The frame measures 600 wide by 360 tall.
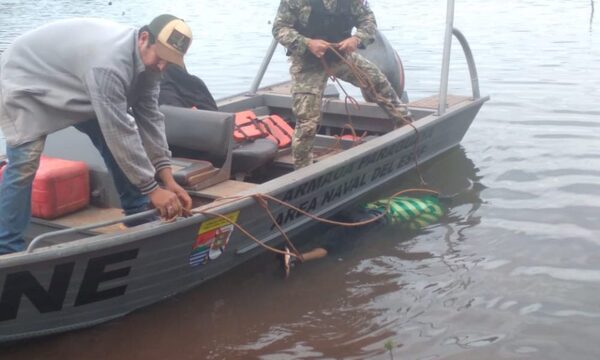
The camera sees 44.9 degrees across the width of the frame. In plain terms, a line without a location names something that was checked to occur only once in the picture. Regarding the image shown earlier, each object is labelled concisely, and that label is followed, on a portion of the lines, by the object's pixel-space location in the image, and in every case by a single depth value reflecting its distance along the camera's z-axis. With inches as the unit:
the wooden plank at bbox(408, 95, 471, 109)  298.0
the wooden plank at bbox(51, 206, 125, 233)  182.2
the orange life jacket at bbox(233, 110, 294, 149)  237.0
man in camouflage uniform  228.7
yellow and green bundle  244.1
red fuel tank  179.8
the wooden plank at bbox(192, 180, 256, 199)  196.4
